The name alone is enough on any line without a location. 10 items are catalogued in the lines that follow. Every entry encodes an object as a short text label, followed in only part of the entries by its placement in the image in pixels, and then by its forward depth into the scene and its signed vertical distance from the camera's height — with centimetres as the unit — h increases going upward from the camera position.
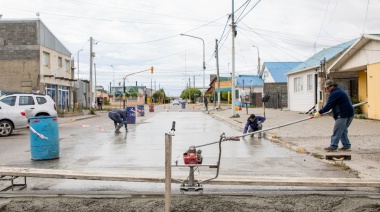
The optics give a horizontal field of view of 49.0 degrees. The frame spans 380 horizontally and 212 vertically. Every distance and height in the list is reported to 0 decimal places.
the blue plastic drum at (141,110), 3365 -73
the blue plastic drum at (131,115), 2317 -78
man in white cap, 1009 -24
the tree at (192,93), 13040 +249
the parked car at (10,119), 1634 -69
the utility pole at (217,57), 4319 +453
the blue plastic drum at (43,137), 946 -81
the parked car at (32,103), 1861 -6
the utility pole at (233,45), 2805 +376
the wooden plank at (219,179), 610 -118
